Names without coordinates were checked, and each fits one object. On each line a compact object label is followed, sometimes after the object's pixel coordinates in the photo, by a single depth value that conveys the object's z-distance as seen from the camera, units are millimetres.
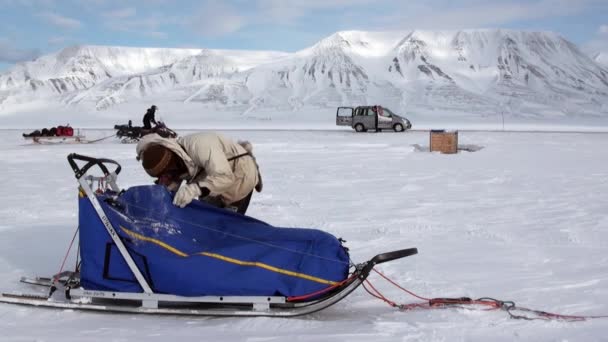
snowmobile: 22359
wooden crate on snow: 16656
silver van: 29594
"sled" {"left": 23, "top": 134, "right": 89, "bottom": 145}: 21812
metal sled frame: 3844
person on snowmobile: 18431
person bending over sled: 3922
